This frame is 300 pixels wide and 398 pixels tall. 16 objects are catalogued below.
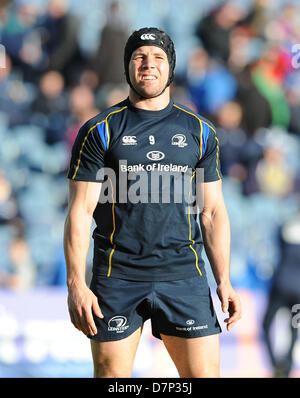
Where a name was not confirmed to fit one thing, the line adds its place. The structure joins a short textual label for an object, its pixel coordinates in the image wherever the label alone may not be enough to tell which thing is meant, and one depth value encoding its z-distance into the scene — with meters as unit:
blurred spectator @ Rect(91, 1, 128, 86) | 14.14
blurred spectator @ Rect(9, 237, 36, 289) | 12.91
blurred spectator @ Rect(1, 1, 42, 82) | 14.36
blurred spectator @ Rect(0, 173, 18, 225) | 13.33
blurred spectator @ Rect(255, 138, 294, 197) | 13.65
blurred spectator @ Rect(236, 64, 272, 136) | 14.10
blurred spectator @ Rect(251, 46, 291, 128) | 14.20
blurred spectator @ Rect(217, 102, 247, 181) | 13.73
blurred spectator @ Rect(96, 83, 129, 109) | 13.98
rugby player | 6.31
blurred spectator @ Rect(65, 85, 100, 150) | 13.75
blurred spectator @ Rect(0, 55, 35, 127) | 13.91
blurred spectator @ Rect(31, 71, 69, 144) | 13.84
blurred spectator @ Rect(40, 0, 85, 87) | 14.33
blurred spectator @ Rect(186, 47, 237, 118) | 14.07
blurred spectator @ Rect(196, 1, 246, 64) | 14.61
